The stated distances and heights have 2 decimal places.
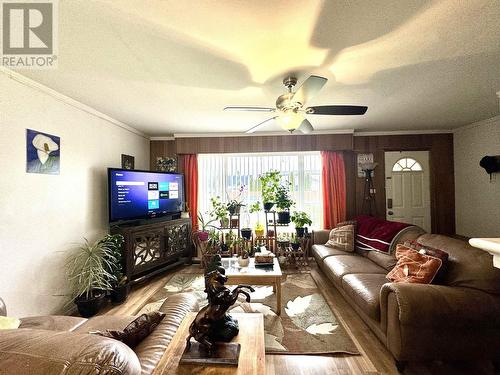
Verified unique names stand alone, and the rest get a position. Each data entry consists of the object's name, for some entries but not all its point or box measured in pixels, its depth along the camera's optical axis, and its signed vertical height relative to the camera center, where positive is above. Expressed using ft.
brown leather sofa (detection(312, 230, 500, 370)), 5.34 -3.01
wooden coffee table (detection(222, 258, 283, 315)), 8.15 -3.06
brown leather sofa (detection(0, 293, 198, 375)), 1.94 -1.42
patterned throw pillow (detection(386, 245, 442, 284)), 6.37 -2.33
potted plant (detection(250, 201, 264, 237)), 12.85 -1.97
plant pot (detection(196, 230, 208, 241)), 12.75 -2.40
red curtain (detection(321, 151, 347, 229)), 14.03 -0.11
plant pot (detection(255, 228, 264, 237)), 12.85 -2.31
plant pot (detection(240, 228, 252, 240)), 12.59 -2.30
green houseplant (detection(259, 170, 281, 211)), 12.67 +0.19
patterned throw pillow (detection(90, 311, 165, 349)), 3.80 -2.38
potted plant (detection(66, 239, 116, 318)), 8.23 -3.04
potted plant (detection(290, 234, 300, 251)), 12.94 -3.03
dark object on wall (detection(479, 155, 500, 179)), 11.27 +1.10
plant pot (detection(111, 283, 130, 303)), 9.20 -4.03
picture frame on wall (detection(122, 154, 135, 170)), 12.16 +1.71
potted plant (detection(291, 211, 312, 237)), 13.01 -1.82
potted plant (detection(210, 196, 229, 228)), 13.08 -1.19
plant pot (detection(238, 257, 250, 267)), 8.99 -2.77
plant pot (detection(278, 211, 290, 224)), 12.73 -1.46
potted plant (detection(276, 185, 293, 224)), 12.61 -0.75
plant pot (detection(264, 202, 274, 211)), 12.57 -0.80
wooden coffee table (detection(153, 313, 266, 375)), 3.14 -2.44
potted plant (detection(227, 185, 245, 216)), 12.89 -0.88
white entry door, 14.12 -0.25
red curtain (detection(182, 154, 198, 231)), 14.49 +0.51
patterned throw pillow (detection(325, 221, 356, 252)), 11.56 -2.46
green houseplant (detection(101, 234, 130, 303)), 9.20 -3.12
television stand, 10.11 -2.68
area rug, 6.53 -4.39
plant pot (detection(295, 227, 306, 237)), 13.01 -2.33
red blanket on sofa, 10.03 -2.07
